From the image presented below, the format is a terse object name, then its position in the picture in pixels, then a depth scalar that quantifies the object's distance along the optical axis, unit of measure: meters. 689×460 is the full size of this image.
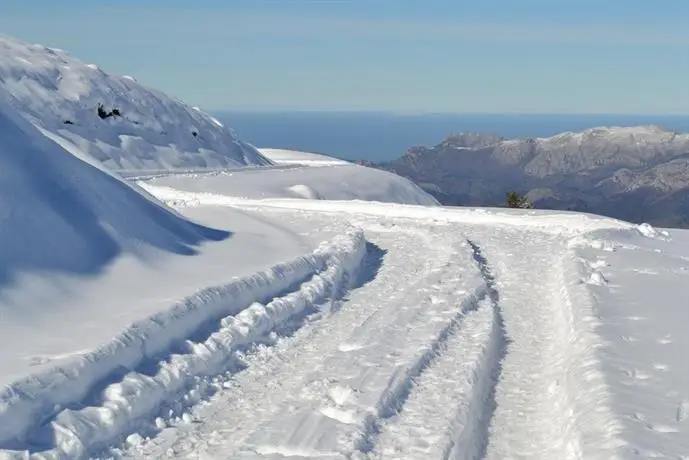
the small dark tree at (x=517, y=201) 38.97
